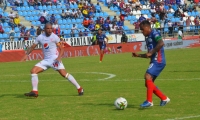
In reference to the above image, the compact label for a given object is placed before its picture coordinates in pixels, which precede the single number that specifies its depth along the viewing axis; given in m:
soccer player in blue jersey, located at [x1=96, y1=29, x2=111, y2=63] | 35.06
